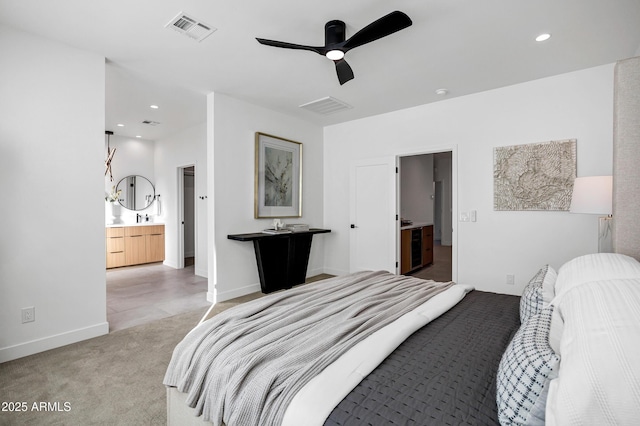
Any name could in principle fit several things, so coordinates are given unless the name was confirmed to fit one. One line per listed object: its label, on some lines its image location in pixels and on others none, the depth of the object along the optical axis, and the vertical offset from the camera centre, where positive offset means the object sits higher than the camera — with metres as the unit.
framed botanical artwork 4.48 +0.50
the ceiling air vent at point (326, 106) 4.20 +1.50
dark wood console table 4.18 -0.69
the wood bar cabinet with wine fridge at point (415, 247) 5.21 -0.72
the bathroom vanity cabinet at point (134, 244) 5.88 -0.69
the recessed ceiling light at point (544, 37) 2.59 +1.47
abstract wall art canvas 3.31 +0.37
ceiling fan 2.06 +1.28
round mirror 6.38 +0.40
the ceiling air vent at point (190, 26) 2.36 +1.49
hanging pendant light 5.97 +1.15
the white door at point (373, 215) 4.76 -0.10
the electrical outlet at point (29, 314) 2.56 -0.87
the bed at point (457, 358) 0.76 -0.58
